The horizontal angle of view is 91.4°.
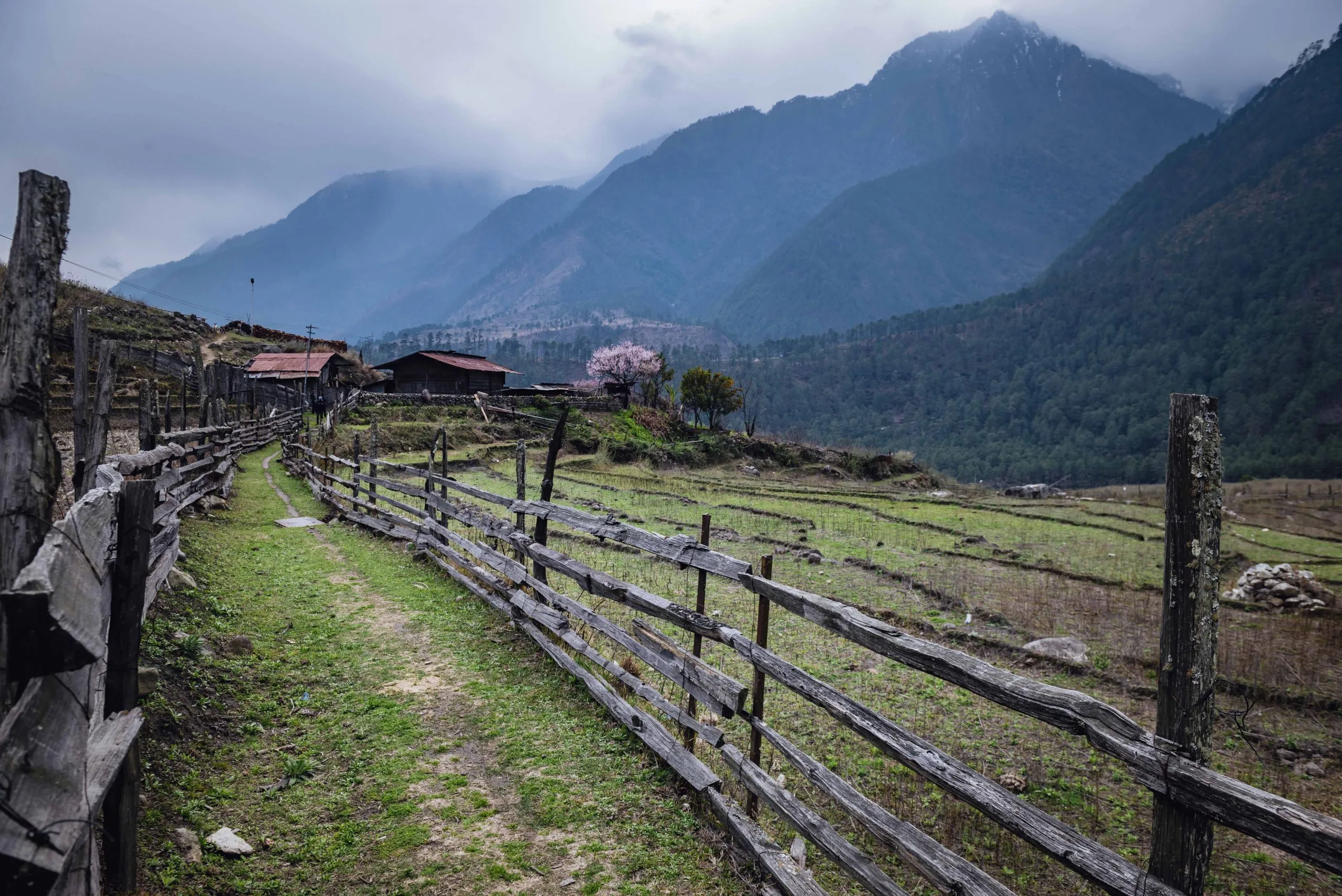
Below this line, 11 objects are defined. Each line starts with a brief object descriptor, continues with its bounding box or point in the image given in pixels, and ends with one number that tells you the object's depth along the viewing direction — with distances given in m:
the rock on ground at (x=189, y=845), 3.74
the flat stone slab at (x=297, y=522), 13.82
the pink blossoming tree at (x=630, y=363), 63.09
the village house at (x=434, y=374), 55.13
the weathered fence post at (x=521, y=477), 9.04
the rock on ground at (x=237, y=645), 6.48
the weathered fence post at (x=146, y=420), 10.52
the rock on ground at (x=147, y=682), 3.50
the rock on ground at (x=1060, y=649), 9.08
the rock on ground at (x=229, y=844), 3.88
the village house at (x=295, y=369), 46.03
